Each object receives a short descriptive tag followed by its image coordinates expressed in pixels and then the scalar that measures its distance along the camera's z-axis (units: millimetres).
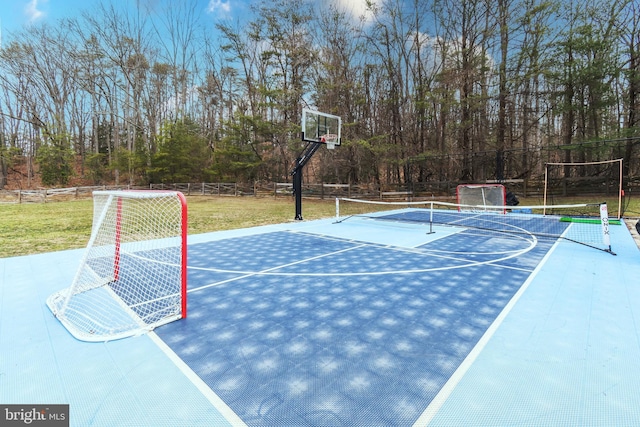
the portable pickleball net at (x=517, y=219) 8125
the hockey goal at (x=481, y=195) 13469
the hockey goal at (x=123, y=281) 3315
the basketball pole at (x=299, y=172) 11328
